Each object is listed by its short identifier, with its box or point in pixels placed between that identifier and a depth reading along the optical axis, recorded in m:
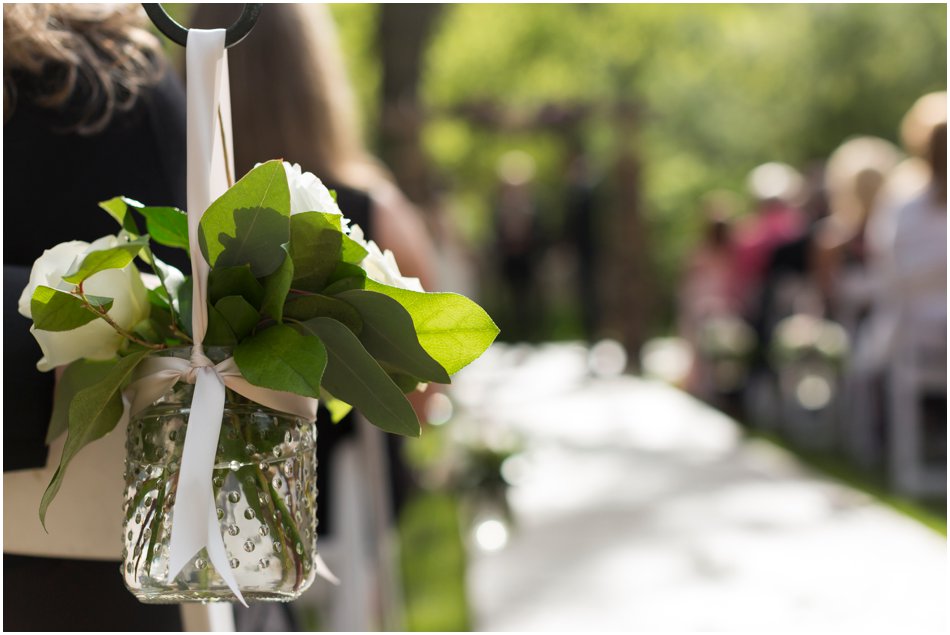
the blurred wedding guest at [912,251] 5.20
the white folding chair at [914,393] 5.58
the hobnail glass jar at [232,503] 0.89
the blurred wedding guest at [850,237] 6.59
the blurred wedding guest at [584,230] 12.57
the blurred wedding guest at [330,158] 2.55
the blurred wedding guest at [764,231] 8.41
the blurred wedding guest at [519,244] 13.69
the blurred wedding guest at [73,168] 1.16
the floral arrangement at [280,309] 0.87
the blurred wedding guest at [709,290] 9.09
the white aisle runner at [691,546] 3.96
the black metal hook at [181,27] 0.86
